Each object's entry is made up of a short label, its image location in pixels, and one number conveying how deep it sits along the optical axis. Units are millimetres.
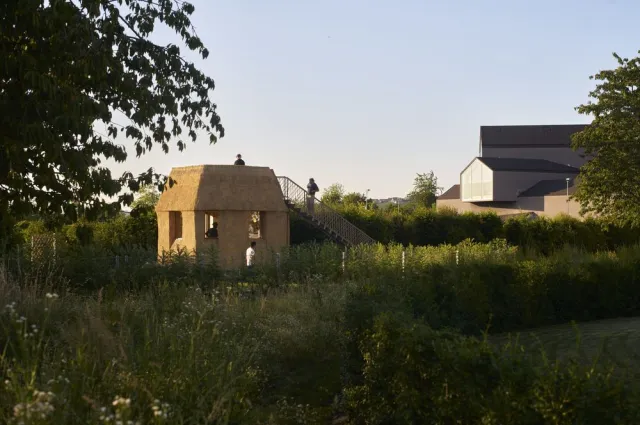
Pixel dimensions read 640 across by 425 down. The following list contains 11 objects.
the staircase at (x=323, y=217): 38219
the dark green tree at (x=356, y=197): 82500
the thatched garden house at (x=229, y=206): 34156
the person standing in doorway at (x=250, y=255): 25122
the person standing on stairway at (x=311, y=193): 38469
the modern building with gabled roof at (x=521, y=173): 71188
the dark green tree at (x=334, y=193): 84938
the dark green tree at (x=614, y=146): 40188
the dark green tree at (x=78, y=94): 9969
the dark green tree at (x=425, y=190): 107438
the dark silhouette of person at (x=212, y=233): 35188
